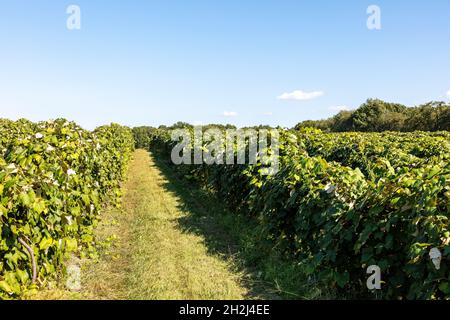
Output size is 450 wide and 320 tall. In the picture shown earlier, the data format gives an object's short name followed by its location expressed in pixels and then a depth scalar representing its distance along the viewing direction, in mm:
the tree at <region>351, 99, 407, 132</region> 71625
